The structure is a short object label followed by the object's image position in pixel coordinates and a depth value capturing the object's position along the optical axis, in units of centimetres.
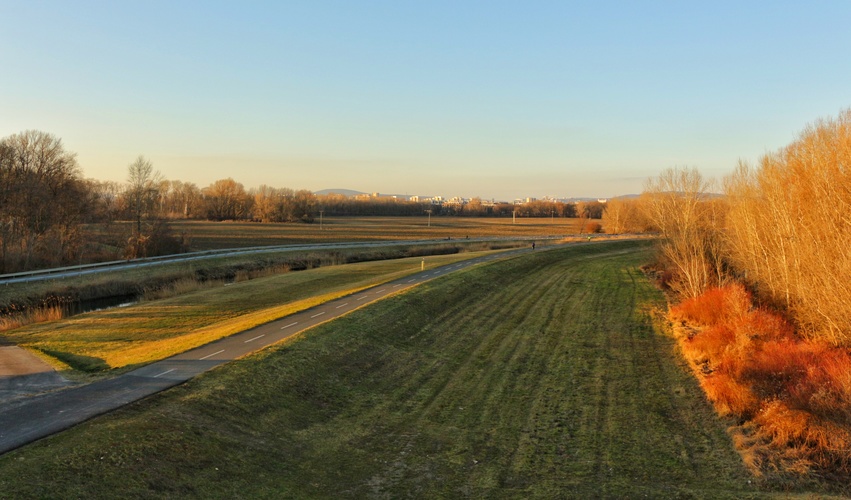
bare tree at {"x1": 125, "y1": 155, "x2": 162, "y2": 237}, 6900
